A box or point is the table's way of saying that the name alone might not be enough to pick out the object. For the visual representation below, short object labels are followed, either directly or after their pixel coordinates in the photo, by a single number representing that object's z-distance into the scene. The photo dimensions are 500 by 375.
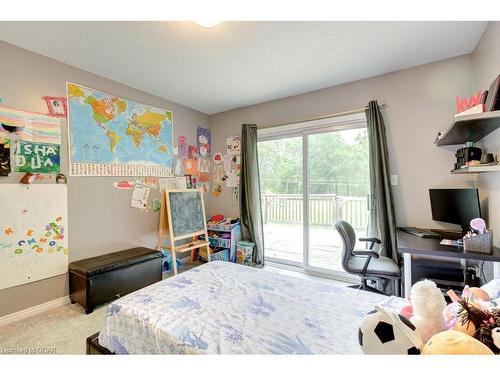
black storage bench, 2.15
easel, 2.92
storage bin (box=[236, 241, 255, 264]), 3.43
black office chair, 2.08
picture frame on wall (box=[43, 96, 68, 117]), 2.23
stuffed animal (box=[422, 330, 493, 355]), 0.66
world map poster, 2.41
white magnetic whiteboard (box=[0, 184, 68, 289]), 1.98
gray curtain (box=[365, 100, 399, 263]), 2.49
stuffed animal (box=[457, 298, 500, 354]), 0.71
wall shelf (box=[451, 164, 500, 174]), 1.44
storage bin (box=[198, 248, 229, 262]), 3.46
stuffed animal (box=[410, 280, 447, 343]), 0.87
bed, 1.03
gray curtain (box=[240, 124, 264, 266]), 3.48
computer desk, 1.55
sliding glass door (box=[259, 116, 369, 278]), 2.94
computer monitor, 1.92
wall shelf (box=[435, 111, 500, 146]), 1.38
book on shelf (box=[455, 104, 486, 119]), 1.46
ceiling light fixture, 1.60
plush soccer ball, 0.77
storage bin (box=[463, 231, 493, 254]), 1.57
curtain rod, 2.70
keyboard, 2.10
